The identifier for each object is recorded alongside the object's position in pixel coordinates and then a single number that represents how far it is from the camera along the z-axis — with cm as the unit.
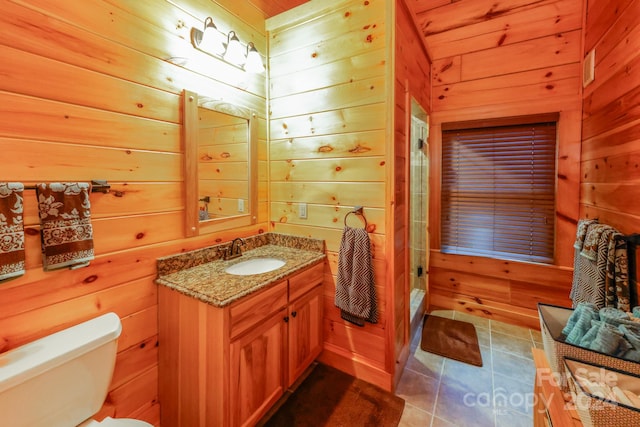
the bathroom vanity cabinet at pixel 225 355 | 126
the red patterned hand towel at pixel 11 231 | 93
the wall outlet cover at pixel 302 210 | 206
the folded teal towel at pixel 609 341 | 88
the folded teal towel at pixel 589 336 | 95
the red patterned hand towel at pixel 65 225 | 105
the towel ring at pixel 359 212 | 183
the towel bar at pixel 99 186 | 120
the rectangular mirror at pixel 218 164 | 158
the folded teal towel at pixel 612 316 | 97
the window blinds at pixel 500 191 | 246
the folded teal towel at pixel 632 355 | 86
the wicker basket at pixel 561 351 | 83
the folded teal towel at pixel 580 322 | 100
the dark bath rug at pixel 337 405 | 158
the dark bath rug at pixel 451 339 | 216
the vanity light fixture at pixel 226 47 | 161
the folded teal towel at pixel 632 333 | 88
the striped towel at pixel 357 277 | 176
